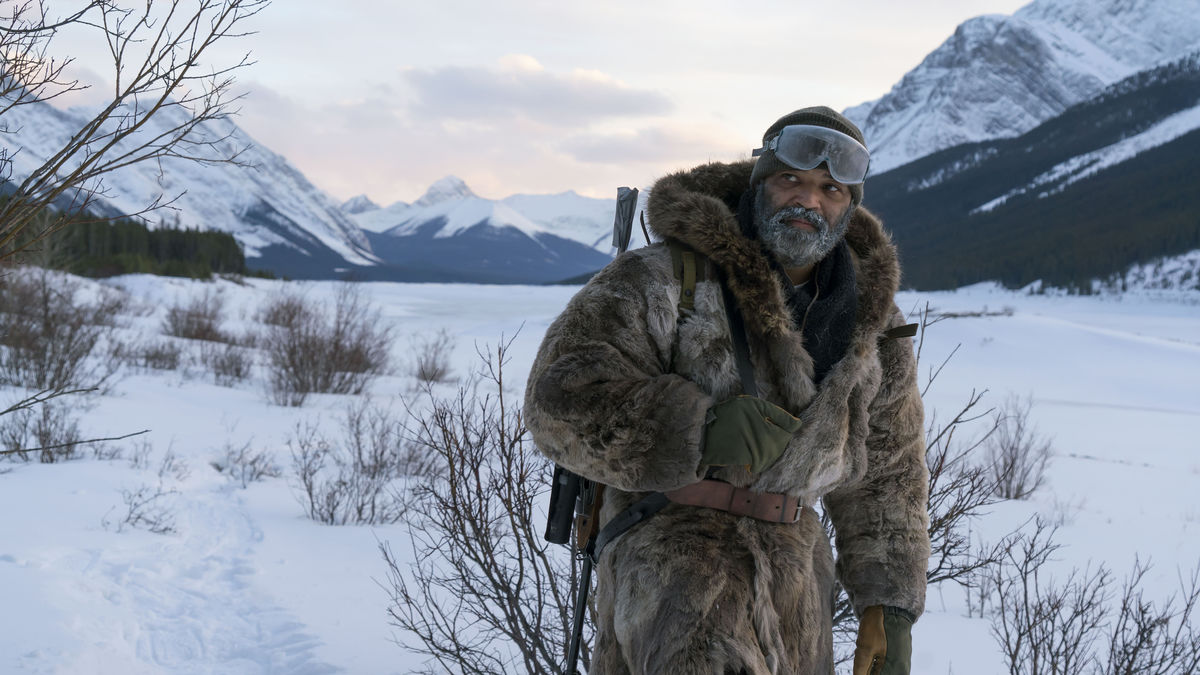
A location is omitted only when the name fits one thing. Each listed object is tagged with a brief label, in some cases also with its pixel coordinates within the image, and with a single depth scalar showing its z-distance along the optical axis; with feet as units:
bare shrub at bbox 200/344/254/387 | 52.80
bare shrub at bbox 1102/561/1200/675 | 10.95
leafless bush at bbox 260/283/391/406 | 46.03
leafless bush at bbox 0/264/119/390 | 37.78
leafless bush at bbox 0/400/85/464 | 25.63
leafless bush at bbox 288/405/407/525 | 23.40
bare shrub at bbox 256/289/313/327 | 51.44
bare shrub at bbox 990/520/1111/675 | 11.23
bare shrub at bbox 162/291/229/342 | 69.84
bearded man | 6.28
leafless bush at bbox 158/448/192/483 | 24.68
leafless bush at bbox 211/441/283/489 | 27.22
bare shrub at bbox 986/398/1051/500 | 28.89
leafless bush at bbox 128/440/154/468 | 25.59
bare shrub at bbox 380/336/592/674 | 11.48
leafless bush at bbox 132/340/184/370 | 54.34
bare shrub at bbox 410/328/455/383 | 55.85
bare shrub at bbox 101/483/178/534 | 19.26
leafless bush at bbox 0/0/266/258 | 7.45
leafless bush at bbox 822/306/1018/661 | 11.75
